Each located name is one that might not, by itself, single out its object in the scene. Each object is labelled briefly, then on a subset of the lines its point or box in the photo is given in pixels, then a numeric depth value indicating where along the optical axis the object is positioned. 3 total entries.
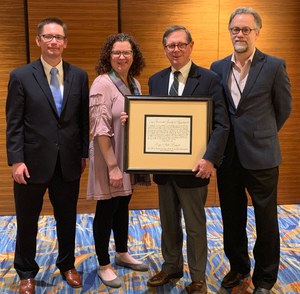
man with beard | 2.36
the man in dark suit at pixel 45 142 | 2.49
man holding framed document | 2.38
